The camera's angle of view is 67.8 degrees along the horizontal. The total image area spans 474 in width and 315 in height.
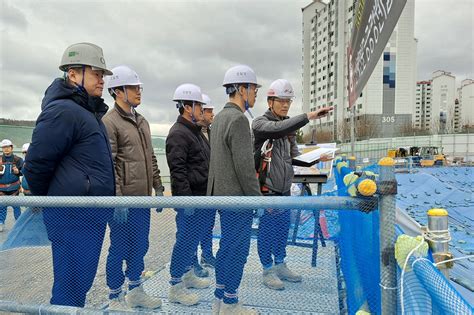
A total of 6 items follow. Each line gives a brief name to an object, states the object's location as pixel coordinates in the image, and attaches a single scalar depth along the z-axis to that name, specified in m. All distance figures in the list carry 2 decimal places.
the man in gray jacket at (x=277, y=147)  2.58
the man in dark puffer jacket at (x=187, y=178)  2.37
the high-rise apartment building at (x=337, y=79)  53.86
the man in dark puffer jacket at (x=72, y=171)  2.13
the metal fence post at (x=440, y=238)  1.38
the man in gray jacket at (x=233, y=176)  2.33
